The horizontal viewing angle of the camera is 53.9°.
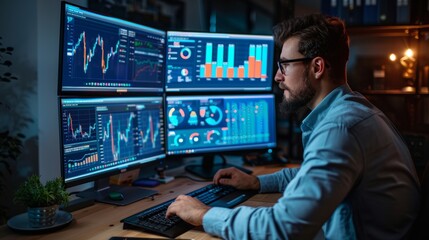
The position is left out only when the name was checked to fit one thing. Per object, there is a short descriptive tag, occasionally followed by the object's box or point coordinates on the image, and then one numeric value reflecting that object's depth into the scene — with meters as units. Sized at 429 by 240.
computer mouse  1.60
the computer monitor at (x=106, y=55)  1.46
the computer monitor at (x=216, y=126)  2.01
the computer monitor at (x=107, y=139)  1.45
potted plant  1.26
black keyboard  1.26
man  1.03
